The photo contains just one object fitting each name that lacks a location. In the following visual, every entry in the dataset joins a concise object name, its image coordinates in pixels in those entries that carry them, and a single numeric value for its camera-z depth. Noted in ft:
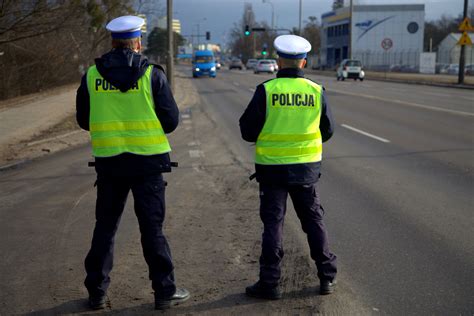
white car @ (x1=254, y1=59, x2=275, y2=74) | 195.85
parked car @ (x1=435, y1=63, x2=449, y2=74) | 227.85
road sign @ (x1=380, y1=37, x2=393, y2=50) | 173.35
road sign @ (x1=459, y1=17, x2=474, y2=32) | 114.01
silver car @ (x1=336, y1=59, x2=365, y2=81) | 158.81
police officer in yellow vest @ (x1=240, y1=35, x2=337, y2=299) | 14.57
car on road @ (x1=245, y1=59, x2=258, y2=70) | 269.64
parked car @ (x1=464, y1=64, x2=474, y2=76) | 197.77
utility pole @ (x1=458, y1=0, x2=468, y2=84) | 120.73
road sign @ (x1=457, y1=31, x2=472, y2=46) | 117.25
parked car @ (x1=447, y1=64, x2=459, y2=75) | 209.30
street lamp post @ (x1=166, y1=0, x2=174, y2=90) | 78.02
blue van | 176.88
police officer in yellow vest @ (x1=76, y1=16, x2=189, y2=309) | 13.56
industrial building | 276.62
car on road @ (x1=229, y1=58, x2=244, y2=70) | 278.69
